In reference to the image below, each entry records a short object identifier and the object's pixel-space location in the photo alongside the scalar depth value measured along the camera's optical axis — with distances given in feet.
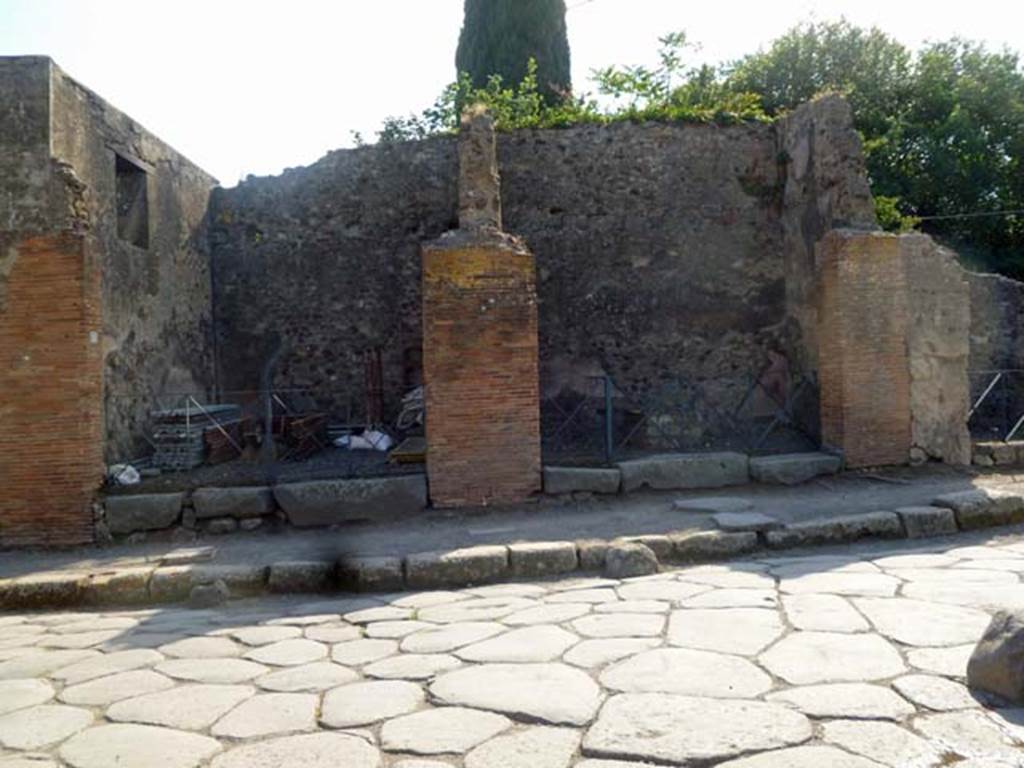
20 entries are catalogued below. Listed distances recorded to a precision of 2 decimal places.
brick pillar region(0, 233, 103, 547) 21.52
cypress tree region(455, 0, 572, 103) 57.93
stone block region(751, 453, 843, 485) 24.67
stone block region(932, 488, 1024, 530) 20.52
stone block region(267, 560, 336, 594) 17.93
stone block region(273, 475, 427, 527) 22.43
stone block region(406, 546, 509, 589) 17.87
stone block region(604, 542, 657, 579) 17.49
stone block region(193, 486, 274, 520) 22.30
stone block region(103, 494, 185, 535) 21.94
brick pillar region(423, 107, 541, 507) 22.85
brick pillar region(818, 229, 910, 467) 25.34
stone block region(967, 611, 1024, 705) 9.29
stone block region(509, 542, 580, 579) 18.15
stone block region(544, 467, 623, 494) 23.47
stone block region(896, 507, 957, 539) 20.12
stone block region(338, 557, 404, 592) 17.83
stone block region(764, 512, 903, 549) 19.58
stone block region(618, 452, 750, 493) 24.06
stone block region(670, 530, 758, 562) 18.85
